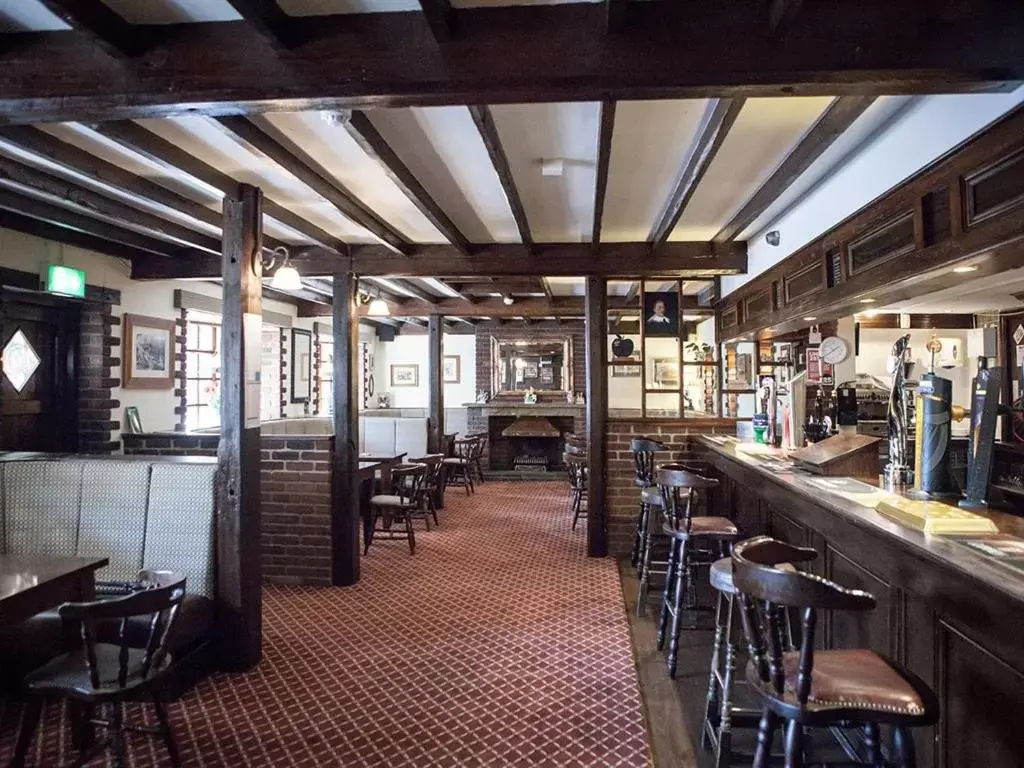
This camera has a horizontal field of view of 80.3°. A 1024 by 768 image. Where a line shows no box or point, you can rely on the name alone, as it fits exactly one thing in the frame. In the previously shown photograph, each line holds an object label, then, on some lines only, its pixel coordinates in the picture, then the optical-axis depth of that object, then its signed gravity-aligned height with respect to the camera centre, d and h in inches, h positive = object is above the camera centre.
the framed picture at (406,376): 438.3 +16.8
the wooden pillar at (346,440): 174.6 -11.8
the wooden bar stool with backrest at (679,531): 116.1 -26.8
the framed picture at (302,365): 327.6 +19.7
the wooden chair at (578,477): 240.5 -32.5
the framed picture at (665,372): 396.2 +16.1
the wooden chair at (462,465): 319.3 -36.6
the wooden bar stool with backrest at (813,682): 56.9 -28.7
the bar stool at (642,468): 173.8 -21.2
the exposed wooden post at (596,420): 198.4 -7.4
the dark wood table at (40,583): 79.9 -25.3
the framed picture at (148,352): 201.2 +17.2
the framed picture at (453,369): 425.4 +20.5
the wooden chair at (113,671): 73.6 -35.7
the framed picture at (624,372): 403.9 +16.7
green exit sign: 170.1 +35.0
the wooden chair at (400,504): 203.5 -35.6
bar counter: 58.7 -26.4
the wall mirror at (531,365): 403.5 +22.0
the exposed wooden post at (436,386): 299.9 +6.6
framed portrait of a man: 207.2 +29.0
